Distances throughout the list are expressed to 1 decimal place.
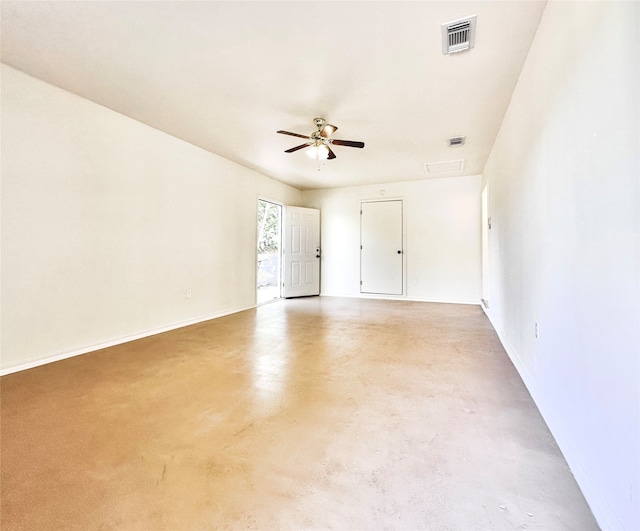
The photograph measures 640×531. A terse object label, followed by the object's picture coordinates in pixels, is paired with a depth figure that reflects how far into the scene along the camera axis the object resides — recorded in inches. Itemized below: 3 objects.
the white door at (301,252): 253.9
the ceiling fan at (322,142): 129.2
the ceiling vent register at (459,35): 78.0
